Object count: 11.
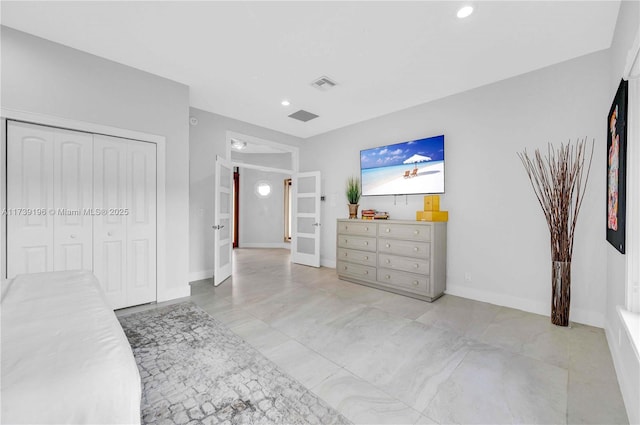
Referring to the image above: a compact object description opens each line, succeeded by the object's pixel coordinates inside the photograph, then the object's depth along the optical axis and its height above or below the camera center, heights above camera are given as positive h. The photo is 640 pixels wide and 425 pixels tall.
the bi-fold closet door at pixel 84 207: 2.48 +0.02
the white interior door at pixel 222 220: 3.95 -0.15
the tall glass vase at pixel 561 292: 2.60 -0.77
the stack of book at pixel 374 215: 4.17 -0.06
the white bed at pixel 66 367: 0.70 -0.47
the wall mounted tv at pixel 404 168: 3.72 +0.64
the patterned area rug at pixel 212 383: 1.51 -1.13
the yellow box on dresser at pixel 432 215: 3.47 -0.05
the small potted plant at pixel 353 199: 4.46 +0.19
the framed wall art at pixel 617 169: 1.68 +0.29
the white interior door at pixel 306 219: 5.33 -0.17
